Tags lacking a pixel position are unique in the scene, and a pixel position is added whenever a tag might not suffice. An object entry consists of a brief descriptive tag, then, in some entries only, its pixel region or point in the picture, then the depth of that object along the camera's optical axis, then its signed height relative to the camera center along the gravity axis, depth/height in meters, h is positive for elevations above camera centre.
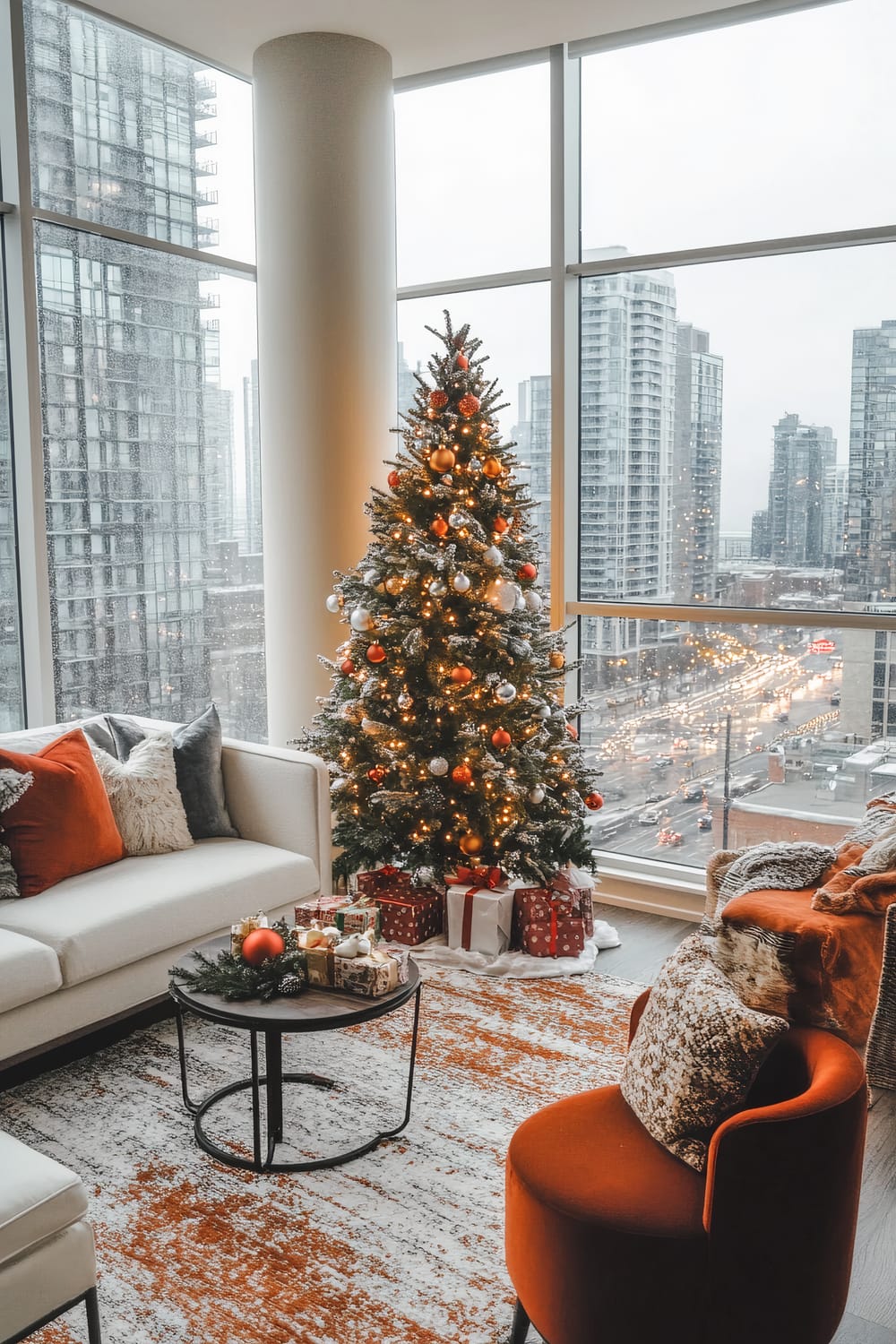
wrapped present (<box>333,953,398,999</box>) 2.83 -1.13
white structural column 4.96 +1.05
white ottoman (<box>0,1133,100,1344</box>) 1.96 -1.30
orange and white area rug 2.35 -1.65
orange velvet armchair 1.86 -1.22
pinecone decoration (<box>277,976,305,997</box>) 2.81 -1.14
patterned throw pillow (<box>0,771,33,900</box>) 3.49 -0.82
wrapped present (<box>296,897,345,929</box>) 3.19 -1.08
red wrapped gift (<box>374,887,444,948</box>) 4.43 -1.52
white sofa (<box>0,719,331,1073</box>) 3.15 -1.17
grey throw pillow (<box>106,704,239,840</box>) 4.19 -0.87
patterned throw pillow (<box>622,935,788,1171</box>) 2.02 -0.98
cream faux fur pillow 3.95 -0.93
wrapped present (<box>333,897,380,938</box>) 3.10 -1.07
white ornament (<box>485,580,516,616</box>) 4.31 -0.21
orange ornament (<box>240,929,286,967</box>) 2.87 -1.06
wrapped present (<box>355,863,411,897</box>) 4.62 -1.43
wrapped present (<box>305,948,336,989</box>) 2.89 -1.12
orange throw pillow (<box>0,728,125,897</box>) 3.56 -0.92
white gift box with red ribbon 4.31 -1.48
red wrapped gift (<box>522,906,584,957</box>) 4.30 -1.56
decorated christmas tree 4.36 -0.51
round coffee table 2.67 -1.18
